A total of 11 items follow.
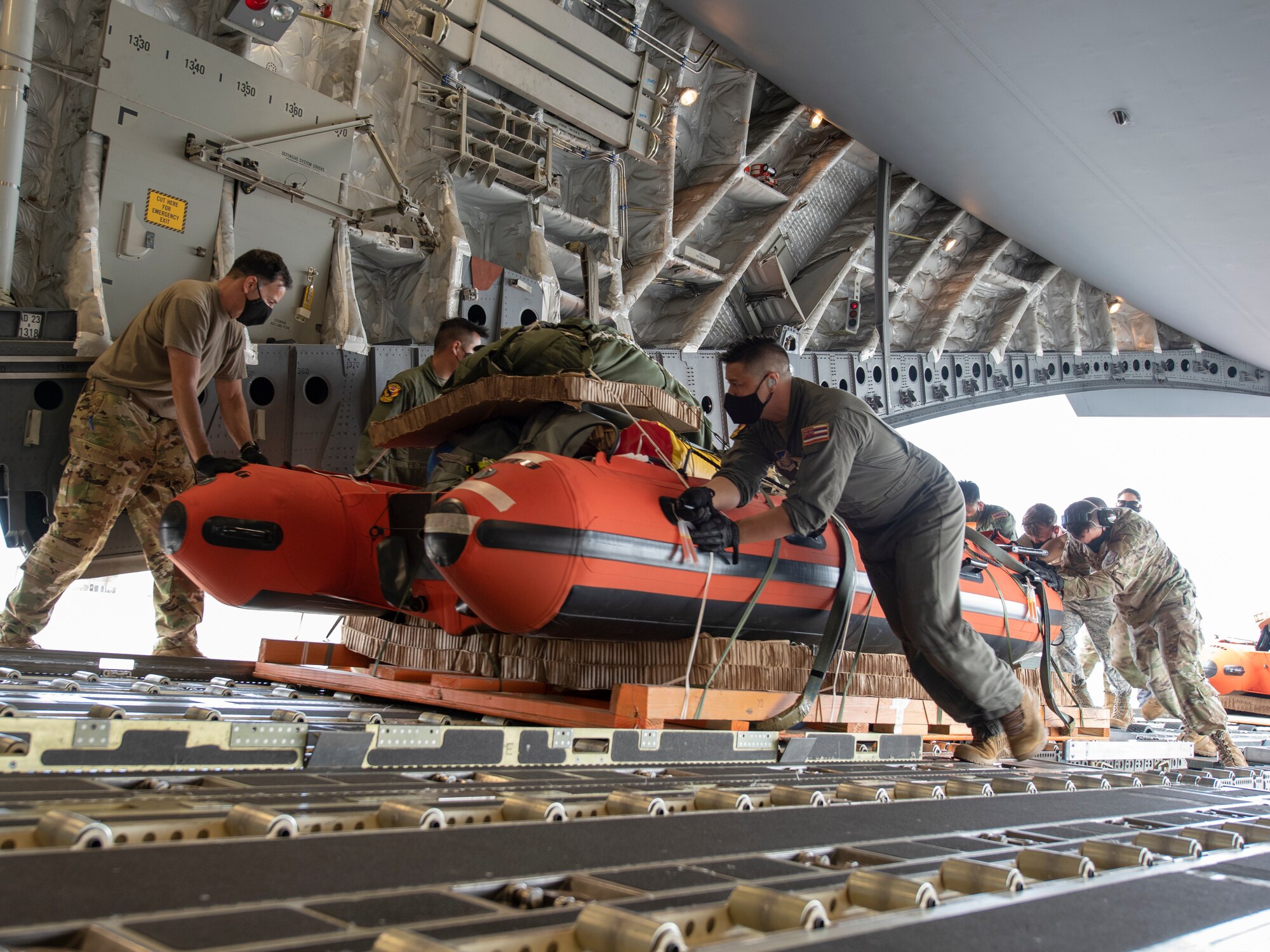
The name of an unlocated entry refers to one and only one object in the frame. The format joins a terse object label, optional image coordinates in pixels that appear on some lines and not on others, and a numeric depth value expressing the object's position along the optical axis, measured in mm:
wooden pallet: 3023
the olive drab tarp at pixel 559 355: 4172
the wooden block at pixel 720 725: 3372
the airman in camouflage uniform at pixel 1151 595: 5367
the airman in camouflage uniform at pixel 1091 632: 7207
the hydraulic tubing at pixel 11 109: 4762
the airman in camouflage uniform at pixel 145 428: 4215
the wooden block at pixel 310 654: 4285
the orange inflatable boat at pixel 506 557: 2998
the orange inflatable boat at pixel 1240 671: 9000
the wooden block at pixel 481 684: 3373
